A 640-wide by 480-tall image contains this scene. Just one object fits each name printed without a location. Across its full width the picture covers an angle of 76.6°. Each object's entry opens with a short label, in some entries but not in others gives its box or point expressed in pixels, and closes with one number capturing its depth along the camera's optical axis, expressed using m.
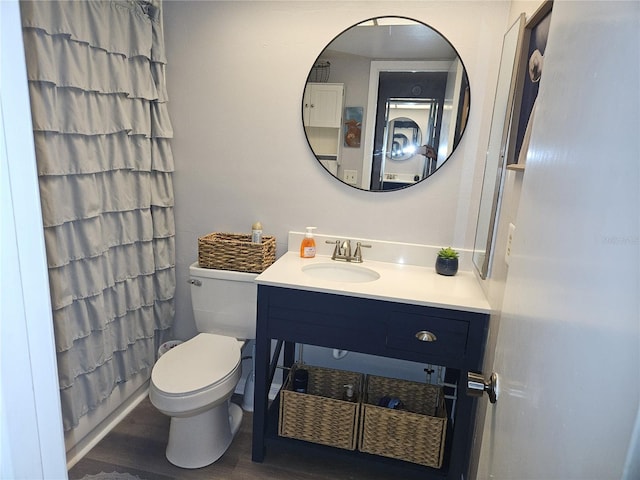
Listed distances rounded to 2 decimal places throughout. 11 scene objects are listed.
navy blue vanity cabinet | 1.54
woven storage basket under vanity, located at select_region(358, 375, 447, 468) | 1.68
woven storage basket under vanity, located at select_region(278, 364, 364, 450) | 1.77
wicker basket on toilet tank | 1.99
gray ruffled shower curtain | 1.45
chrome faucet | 2.02
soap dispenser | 2.05
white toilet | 1.67
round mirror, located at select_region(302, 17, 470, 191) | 1.85
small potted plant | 1.87
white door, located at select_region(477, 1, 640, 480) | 0.41
